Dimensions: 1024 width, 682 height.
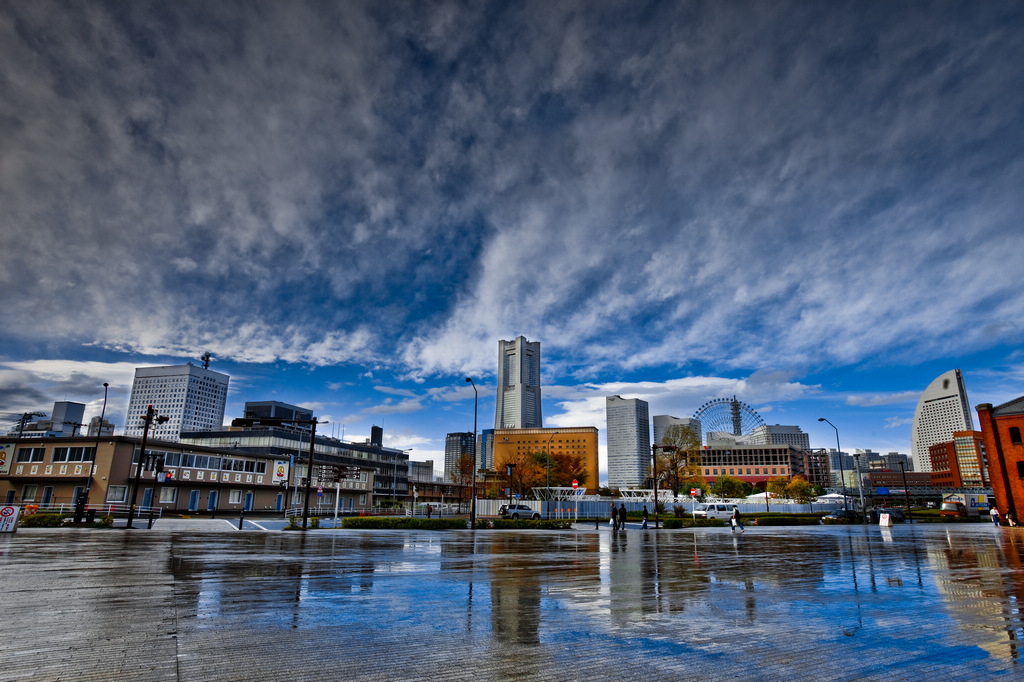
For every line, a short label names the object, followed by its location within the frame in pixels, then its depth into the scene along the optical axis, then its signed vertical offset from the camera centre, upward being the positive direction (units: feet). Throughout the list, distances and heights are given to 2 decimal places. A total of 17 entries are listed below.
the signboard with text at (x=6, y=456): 181.37 +13.10
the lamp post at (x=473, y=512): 128.50 -2.44
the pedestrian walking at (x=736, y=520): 121.89 -3.79
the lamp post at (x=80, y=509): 116.37 -2.10
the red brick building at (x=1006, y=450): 177.06 +16.82
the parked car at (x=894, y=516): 187.13 -4.06
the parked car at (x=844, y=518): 176.02 -4.52
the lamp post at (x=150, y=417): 123.73 +17.87
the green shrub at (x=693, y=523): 154.61 -5.77
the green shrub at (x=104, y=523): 113.88 -4.80
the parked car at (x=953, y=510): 229.86 -2.49
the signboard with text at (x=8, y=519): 85.46 -3.04
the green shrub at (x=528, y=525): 139.77 -5.75
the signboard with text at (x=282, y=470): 168.47 +8.90
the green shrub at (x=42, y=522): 110.83 -4.50
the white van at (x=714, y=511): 186.91 -2.91
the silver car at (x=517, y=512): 171.91 -3.22
